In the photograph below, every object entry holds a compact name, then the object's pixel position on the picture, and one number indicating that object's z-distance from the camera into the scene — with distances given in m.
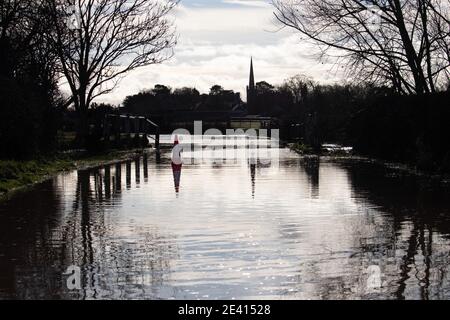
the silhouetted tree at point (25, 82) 25.20
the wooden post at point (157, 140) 55.84
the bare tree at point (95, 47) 43.19
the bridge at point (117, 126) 44.59
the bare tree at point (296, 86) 133.88
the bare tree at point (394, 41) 28.09
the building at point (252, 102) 183.75
